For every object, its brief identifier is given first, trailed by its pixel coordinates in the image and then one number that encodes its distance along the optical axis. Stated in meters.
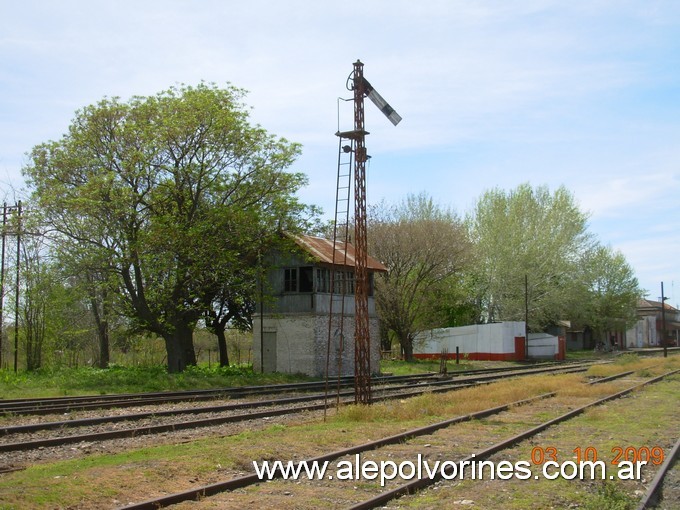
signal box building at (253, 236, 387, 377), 32.94
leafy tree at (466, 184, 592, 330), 57.25
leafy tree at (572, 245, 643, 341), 70.81
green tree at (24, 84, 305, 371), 28.27
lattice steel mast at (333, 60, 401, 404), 18.52
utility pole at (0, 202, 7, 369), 31.55
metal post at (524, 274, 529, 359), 55.03
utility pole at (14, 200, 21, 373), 31.97
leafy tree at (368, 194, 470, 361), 47.62
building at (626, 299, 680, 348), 97.25
